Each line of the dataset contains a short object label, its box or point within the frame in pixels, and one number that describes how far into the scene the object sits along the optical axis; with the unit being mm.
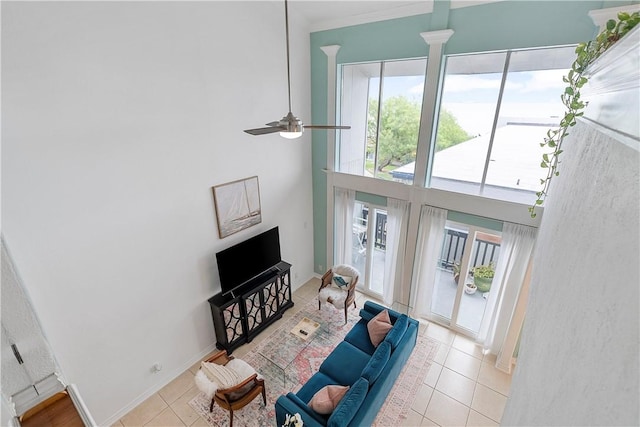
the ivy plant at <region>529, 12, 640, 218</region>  1099
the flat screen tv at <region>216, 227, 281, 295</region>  4613
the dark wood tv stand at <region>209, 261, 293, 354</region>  4680
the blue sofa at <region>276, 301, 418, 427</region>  3176
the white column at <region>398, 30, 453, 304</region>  4230
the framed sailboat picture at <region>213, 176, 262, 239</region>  4523
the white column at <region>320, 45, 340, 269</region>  5266
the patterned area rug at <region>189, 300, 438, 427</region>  3992
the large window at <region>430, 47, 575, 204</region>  3803
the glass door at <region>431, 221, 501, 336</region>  4785
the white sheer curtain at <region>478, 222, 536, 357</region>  4197
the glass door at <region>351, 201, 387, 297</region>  5789
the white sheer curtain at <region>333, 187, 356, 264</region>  5867
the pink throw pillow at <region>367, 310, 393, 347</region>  4305
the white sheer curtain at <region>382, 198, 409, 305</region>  5230
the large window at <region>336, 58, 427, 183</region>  4863
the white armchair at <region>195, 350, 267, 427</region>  3603
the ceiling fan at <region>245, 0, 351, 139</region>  2664
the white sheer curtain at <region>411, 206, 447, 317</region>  4887
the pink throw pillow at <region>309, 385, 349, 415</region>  3236
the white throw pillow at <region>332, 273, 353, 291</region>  5633
